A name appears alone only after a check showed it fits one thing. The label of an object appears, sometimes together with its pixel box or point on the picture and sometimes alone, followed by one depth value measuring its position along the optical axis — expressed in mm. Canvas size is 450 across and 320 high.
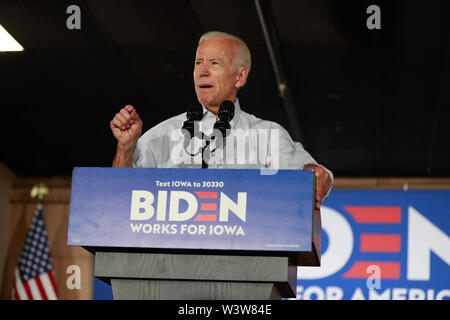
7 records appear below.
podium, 3896
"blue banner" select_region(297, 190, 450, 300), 13773
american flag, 14750
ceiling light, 10508
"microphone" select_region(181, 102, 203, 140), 4773
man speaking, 4645
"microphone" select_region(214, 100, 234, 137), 4609
